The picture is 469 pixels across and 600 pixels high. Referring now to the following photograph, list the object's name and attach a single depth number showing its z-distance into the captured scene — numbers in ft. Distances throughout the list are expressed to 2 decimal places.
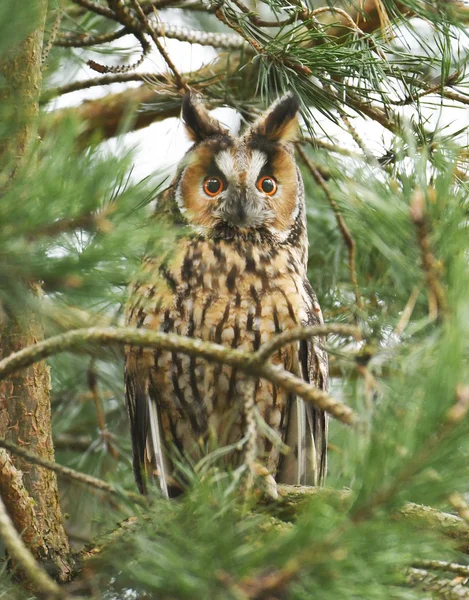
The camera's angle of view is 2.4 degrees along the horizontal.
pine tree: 17.52
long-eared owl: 25.56
